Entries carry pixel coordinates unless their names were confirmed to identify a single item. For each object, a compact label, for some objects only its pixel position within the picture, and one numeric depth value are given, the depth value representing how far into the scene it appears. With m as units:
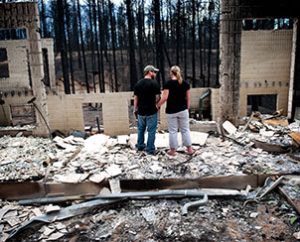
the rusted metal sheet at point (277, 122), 7.76
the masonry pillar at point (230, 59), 7.06
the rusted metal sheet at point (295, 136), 6.34
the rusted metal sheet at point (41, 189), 5.28
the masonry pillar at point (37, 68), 7.16
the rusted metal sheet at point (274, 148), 6.39
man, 5.82
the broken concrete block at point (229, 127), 7.44
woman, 5.73
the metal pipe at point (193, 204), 4.58
